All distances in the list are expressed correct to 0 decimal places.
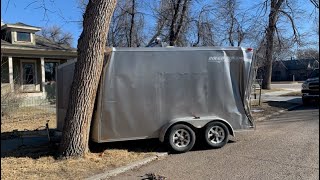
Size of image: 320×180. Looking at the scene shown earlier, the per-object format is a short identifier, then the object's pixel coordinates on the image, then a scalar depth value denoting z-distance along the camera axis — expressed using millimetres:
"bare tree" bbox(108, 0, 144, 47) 20151
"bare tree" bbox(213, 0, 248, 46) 18437
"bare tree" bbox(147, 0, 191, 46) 16290
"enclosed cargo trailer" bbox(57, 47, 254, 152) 5420
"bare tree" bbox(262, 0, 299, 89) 17964
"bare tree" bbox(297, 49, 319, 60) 20969
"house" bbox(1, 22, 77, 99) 16019
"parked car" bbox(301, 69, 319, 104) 12917
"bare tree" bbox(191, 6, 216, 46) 18238
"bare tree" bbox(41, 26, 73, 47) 42367
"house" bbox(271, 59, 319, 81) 42080
